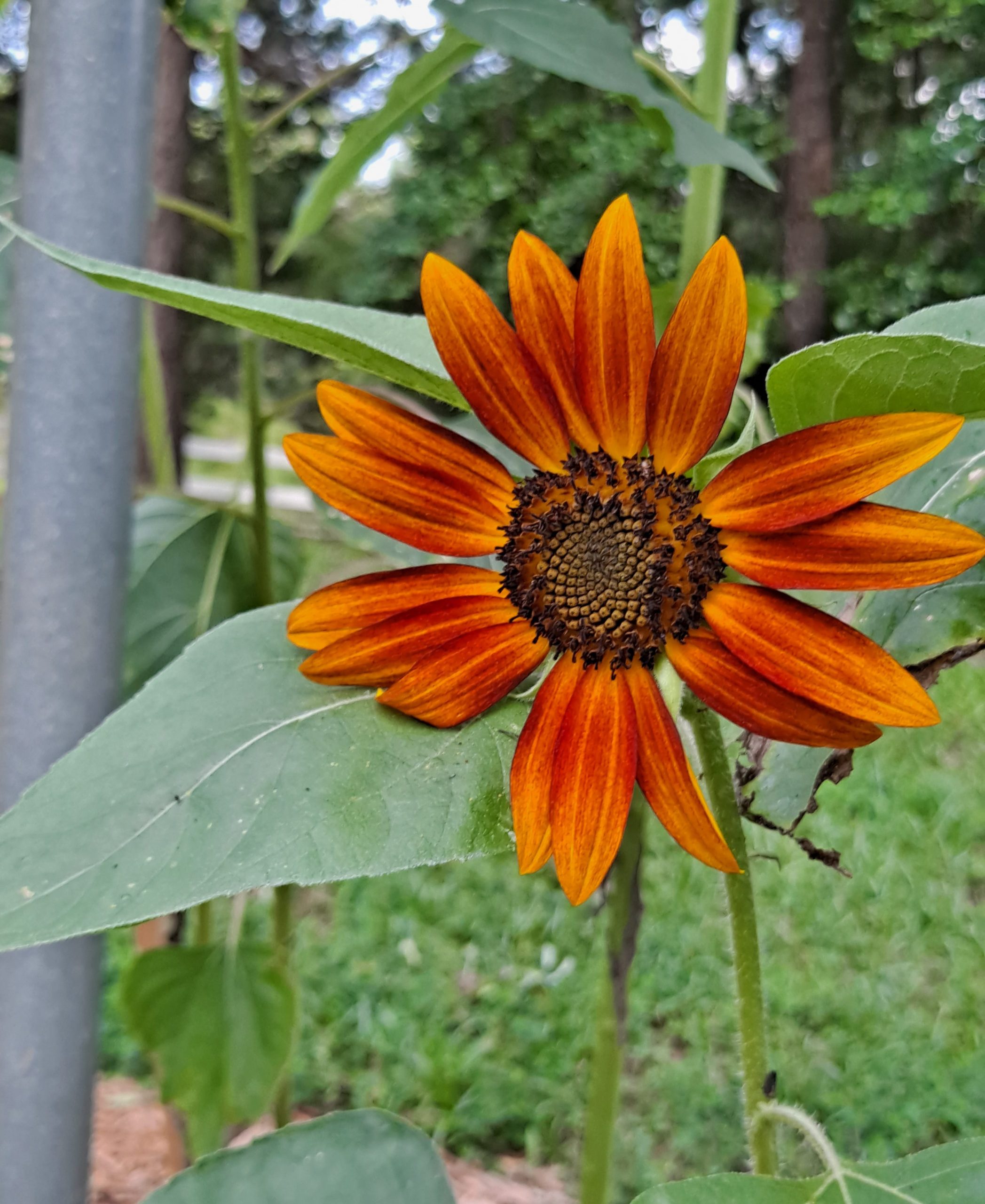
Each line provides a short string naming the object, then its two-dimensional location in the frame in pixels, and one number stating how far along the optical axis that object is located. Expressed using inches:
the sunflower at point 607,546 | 11.0
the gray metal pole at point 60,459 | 15.7
